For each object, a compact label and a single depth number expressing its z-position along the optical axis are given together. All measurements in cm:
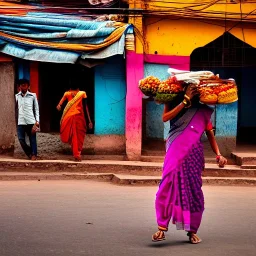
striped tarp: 1401
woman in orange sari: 1395
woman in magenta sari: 664
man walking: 1369
